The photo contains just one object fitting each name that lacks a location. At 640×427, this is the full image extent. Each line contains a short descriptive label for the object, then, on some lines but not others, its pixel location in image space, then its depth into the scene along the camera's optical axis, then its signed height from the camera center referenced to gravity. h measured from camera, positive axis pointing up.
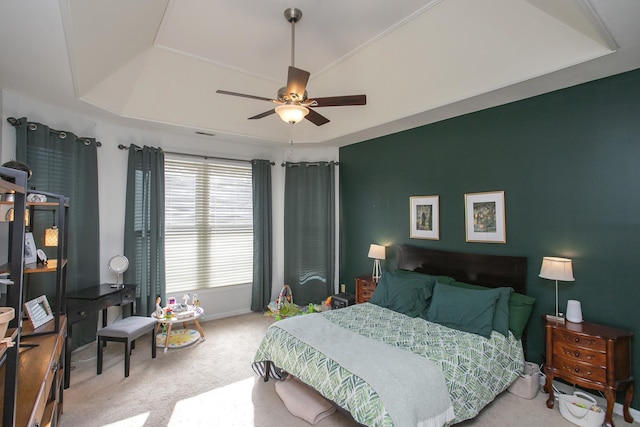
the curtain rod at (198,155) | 4.09 +0.89
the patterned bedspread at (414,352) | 2.10 -1.14
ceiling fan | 2.42 +0.98
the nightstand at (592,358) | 2.37 -1.13
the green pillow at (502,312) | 2.87 -0.90
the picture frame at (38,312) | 2.11 -0.67
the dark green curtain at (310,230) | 5.34 -0.25
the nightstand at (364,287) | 4.42 -1.03
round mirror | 3.76 -0.58
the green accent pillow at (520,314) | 2.95 -0.93
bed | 2.05 -1.05
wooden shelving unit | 1.07 -0.71
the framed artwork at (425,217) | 3.99 -0.03
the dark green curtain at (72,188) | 3.23 +0.31
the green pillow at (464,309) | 2.86 -0.90
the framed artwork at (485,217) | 3.39 -0.02
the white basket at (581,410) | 2.35 -1.50
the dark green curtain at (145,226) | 4.11 -0.13
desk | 2.96 -0.91
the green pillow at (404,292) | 3.42 -0.87
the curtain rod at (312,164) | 5.35 +0.87
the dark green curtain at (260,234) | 5.13 -0.30
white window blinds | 4.57 -0.12
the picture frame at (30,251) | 2.29 -0.26
